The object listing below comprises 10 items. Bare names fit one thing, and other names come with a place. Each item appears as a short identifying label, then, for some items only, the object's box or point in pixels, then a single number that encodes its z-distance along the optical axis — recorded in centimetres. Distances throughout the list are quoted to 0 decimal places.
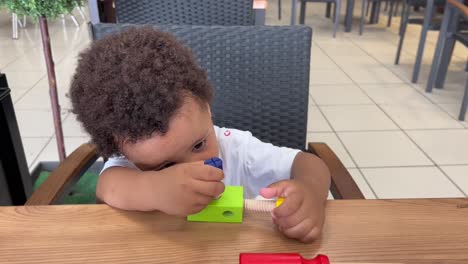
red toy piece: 41
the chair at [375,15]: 489
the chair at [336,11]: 465
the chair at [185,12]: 143
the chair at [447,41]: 267
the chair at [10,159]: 137
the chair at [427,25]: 321
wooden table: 51
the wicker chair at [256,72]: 102
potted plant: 130
